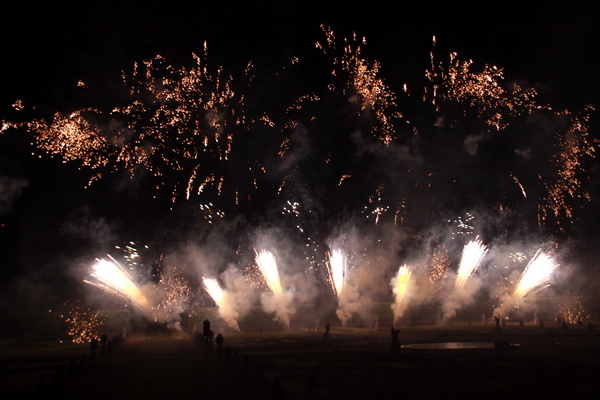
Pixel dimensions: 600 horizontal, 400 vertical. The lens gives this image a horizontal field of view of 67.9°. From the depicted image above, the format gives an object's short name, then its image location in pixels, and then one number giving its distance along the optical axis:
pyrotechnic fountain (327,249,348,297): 39.81
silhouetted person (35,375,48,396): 10.99
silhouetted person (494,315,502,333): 29.94
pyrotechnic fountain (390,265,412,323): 41.53
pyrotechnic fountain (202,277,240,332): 38.31
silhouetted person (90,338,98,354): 19.44
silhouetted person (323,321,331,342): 26.15
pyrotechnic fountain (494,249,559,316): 41.94
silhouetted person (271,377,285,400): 10.15
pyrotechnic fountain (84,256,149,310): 37.53
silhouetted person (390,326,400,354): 19.35
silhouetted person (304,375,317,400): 9.95
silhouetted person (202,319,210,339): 20.50
